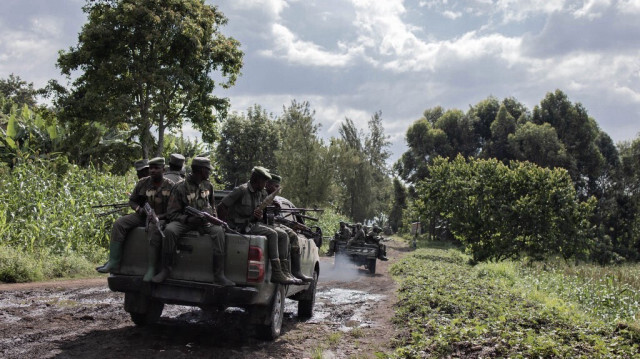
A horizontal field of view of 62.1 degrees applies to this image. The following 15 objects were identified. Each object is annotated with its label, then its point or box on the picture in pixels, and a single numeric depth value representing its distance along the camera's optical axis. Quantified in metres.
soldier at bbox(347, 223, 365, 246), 21.38
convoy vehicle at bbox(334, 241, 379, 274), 20.30
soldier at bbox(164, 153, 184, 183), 7.41
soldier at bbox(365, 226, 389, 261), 22.00
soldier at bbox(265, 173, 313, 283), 7.59
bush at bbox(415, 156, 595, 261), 26.45
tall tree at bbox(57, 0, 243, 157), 22.22
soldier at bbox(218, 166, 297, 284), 7.34
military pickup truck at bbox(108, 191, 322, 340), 6.34
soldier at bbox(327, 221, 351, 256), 21.73
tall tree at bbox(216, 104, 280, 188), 54.81
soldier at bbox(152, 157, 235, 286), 6.36
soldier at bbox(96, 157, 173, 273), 6.72
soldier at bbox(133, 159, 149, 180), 7.93
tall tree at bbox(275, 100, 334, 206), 38.28
